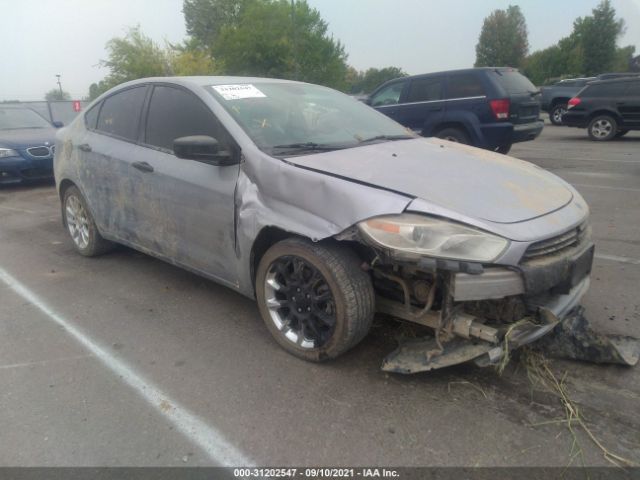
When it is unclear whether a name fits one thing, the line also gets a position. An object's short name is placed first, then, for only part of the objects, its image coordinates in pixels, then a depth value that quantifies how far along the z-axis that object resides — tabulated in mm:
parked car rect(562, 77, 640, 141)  12195
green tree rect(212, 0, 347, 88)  40219
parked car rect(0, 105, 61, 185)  8711
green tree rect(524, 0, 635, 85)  47406
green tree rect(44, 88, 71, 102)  75025
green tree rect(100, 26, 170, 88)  42844
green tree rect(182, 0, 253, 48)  58219
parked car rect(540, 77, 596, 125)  17266
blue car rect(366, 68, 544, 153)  8750
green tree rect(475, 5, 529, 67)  64438
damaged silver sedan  2473
